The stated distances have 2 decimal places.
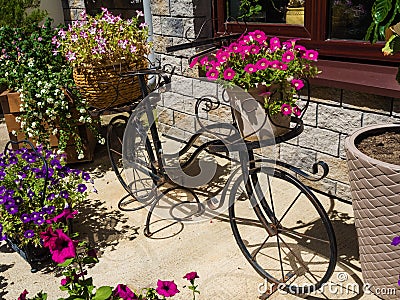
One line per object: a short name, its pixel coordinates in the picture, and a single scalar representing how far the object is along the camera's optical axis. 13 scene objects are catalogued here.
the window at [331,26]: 2.73
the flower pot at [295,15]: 3.02
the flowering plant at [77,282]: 1.52
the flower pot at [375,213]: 1.87
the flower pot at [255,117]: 2.05
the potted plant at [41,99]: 3.39
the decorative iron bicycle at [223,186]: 2.21
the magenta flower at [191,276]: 1.58
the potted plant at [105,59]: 2.94
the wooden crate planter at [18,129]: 3.54
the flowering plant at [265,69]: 2.01
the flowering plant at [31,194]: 2.45
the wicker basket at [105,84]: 2.95
